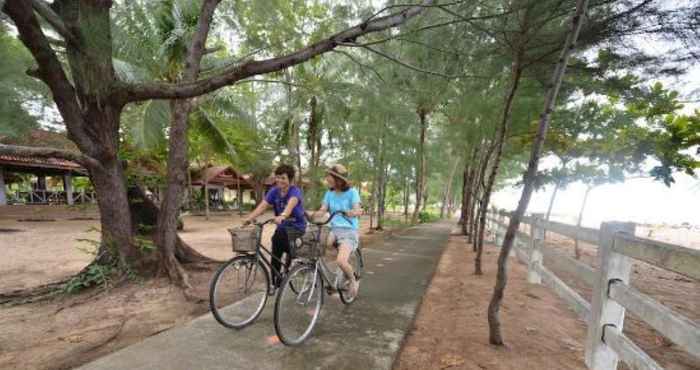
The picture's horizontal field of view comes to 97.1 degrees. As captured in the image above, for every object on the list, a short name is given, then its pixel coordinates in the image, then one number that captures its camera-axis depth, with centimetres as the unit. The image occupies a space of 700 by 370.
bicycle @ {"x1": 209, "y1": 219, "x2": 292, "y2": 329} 291
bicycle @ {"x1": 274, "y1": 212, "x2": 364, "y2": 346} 296
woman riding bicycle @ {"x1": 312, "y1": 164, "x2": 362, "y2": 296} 331
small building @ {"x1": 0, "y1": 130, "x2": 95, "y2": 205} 1462
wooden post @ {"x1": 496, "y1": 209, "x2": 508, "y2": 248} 892
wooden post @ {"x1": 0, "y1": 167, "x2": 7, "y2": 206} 1585
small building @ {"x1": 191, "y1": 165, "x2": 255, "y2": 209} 2280
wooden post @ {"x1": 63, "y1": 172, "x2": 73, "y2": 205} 1803
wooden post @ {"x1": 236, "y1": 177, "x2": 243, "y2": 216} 2469
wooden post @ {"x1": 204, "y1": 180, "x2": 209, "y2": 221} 2014
